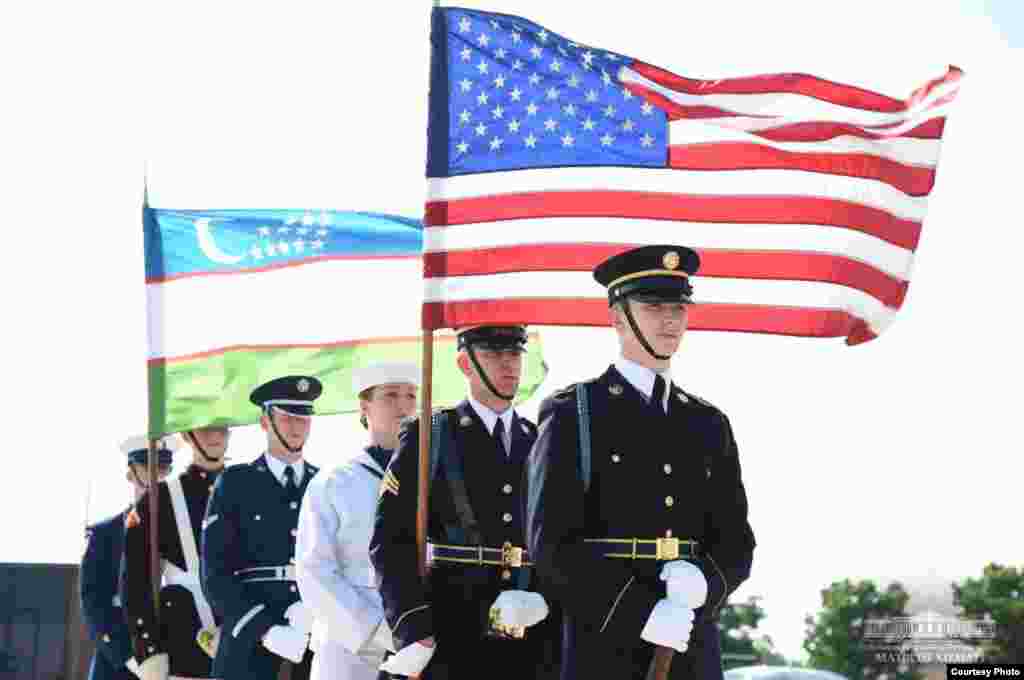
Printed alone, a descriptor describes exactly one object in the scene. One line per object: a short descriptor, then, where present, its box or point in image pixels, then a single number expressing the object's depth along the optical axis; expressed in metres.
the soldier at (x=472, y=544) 7.48
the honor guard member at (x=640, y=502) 6.58
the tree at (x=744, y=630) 75.44
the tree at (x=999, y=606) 69.00
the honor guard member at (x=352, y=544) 9.05
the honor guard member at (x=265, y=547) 10.38
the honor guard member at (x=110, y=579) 13.65
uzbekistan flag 12.10
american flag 7.84
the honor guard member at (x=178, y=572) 11.98
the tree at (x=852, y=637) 75.50
